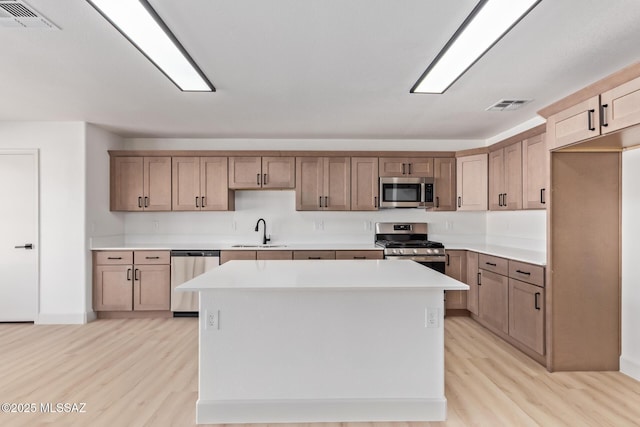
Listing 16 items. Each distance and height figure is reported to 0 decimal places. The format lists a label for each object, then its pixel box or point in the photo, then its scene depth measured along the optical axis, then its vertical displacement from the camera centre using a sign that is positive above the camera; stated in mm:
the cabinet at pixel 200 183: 5012 +416
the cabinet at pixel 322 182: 5039 +435
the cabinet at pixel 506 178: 4047 +427
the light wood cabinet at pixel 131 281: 4668 -844
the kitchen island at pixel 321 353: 2357 -892
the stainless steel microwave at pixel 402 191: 5035 +315
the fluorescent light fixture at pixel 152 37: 1976 +1093
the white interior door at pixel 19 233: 4465 -233
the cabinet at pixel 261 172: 5016 +565
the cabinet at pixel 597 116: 2252 +679
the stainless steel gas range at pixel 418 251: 4770 -472
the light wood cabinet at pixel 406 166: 5066 +657
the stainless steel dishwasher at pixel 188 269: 4723 -699
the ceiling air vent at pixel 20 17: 1983 +1111
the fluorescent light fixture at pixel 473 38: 1972 +1101
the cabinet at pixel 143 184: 5012 +400
